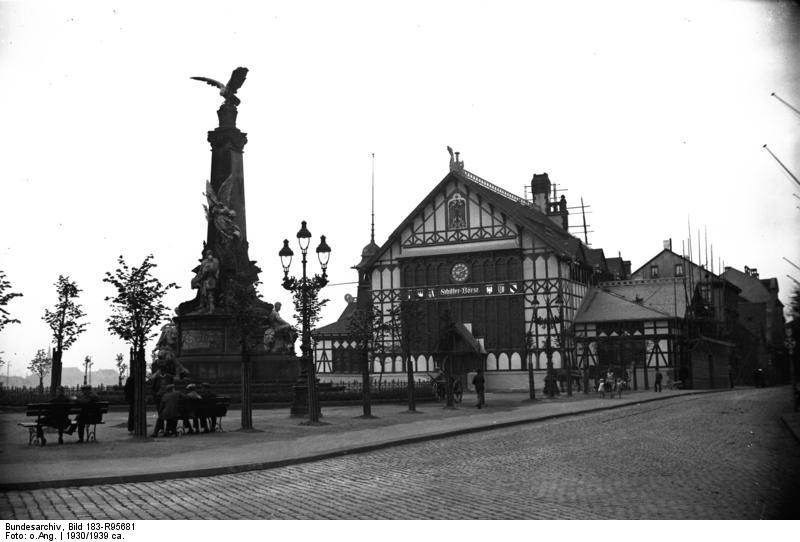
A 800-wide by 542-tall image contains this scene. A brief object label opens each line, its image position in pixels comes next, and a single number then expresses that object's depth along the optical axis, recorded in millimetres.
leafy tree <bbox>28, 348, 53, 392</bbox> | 73819
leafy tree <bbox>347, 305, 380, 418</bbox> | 33438
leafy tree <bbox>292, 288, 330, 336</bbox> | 27797
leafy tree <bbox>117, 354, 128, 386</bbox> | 64062
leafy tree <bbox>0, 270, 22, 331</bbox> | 17062
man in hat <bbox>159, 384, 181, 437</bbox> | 21188
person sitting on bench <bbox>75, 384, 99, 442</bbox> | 19656
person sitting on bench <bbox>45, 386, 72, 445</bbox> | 19219
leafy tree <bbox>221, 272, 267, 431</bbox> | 23172
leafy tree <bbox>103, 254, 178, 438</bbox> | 22328
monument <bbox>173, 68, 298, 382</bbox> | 35250
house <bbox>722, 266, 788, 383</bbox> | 77875
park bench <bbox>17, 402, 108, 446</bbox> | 18938
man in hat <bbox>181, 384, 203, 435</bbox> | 22281
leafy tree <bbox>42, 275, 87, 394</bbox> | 39781
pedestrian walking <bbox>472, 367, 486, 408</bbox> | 34688
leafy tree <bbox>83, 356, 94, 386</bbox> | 73250
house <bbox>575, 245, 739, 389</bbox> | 58312
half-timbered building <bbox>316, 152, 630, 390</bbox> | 56750
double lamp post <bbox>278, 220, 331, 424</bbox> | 25031
